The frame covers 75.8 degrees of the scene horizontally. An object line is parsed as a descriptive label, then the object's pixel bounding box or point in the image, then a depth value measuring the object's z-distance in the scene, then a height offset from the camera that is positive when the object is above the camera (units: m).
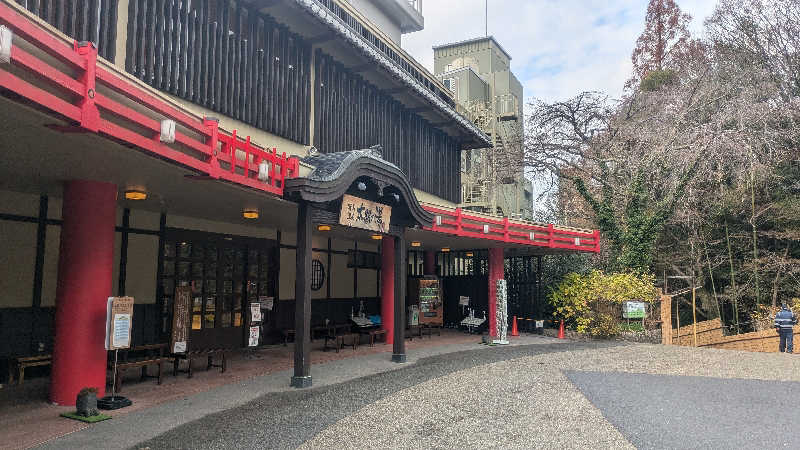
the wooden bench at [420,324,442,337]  17.75 -1.67
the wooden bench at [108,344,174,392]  8.36 -1.46
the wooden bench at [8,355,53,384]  8.45 -1.35
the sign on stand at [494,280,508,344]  15.86 -0.76
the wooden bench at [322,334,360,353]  13.59 -1.64
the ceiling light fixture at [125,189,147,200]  8.62 +1.49
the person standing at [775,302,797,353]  16.16 -1.31
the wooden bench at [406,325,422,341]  17.34 -1.66
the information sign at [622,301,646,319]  17.47 -0.88
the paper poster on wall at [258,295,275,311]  14.02 -0.52
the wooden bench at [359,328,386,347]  14.87 -1.46
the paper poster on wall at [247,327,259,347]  11.78 -1.25
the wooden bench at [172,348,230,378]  9.80 -1.42
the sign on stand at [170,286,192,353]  10.09 -0.75
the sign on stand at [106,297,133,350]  7.48 -0.58
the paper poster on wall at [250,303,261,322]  12.05 -0.69
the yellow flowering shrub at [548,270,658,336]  17.75 -0.42
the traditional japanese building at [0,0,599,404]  5.80 +1.56
